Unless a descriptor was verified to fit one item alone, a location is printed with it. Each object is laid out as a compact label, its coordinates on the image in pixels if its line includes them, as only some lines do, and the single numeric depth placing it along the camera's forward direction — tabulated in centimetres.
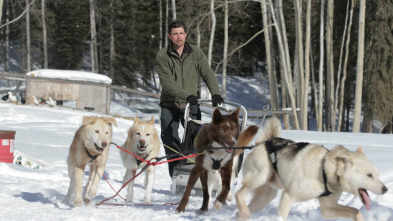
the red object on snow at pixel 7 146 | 1513
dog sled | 1200
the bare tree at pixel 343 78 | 4656
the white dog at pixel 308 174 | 741
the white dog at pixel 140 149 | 1172
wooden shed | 3806
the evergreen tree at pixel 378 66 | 4747
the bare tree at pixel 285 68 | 3728
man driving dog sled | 1187
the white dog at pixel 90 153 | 1082
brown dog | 1007
